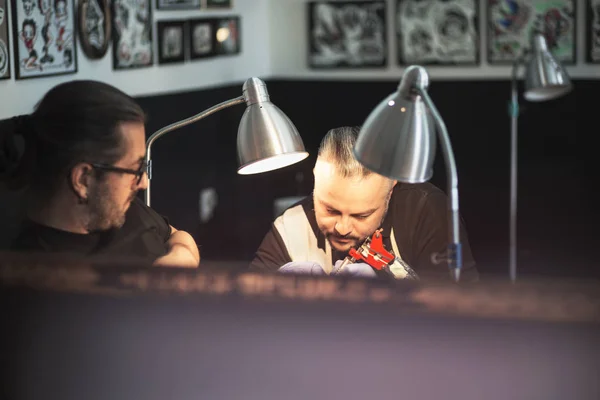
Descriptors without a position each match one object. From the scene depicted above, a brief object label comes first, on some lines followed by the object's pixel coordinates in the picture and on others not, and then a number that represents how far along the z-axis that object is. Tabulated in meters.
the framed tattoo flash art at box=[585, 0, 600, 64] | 5.11
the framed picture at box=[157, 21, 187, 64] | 3.85
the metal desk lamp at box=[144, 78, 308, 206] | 2.12
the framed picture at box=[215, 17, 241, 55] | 4.25
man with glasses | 2.45
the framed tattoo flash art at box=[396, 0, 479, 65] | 5.37
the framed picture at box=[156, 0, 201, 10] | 3.92
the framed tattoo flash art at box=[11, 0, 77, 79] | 3.00
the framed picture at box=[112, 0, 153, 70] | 3.52
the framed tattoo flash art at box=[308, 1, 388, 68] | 5.21
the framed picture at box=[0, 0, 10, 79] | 2.96
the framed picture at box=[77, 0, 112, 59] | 3.31
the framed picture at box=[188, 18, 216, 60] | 4.15
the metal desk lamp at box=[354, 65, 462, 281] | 1.62
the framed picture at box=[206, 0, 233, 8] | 4.34
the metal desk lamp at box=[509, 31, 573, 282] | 4.36
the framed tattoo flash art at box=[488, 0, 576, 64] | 5.17
